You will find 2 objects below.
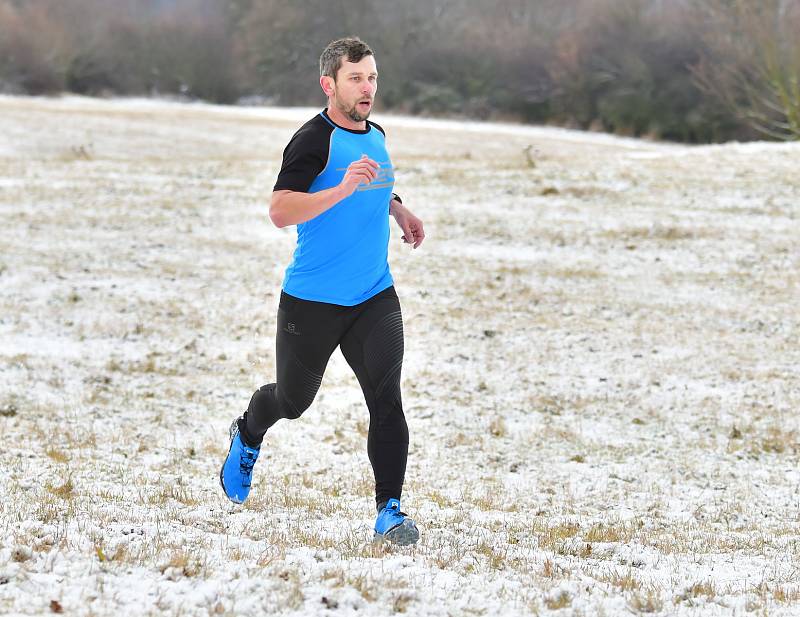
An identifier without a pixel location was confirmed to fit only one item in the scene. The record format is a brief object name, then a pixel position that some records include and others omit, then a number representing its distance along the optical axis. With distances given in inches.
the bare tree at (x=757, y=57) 2445.9
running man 359.9
